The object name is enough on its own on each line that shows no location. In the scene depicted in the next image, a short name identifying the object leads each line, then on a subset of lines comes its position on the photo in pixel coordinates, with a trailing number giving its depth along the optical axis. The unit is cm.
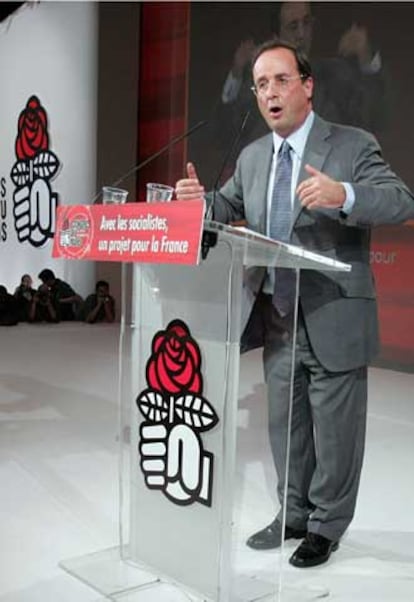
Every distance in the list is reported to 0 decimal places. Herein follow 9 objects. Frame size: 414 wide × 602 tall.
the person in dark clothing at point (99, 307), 895
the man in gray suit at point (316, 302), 192
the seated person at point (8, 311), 841
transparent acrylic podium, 167
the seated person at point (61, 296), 898
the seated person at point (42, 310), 877
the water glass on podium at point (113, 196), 183
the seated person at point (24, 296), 883
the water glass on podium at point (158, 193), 173
